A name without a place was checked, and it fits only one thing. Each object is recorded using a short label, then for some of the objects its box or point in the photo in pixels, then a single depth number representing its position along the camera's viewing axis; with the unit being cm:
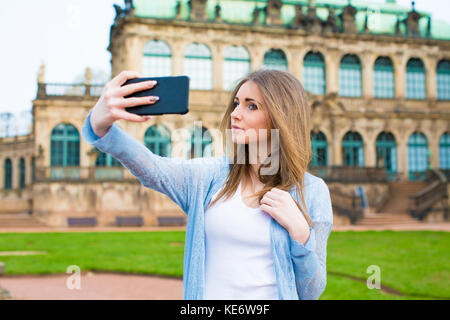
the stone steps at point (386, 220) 2873
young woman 236
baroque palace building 3159
